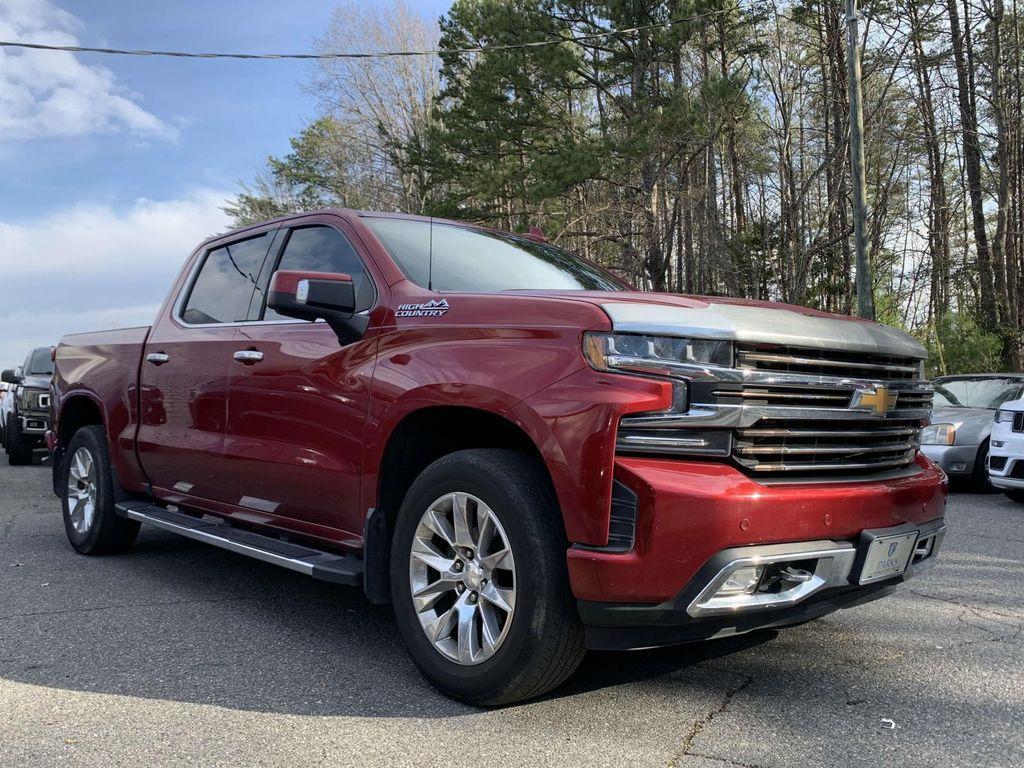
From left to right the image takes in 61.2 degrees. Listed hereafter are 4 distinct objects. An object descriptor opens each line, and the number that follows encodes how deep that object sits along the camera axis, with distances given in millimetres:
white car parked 8250
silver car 9516
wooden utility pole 13836
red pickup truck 2639
